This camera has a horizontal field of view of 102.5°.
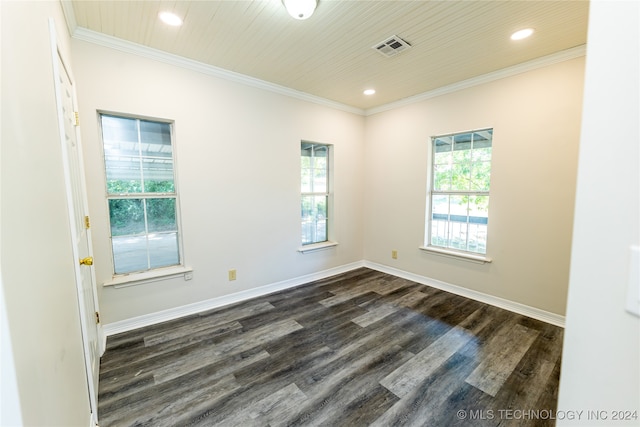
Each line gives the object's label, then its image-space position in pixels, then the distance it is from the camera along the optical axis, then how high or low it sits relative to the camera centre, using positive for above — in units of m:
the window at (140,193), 2.44 +0.00
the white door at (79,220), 1.33 -0.18
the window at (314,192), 3.86 -0.02
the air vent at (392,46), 2.29 +1.33
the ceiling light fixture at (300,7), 1.77 +1.29
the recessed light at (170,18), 1.95 +1.35
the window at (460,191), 3.17 -0.03
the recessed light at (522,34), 2.14 +1.32
